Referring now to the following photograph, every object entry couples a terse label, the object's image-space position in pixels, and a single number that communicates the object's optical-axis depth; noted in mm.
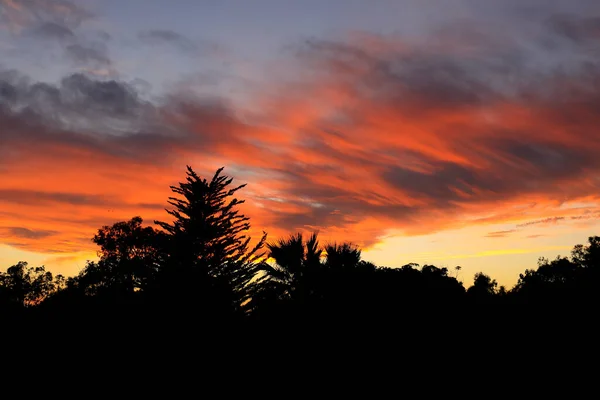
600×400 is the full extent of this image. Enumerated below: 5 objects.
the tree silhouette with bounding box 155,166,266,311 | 18906
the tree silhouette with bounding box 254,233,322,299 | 19453
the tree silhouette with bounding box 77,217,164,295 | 48938
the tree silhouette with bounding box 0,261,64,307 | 62625
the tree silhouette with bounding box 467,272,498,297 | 25522
